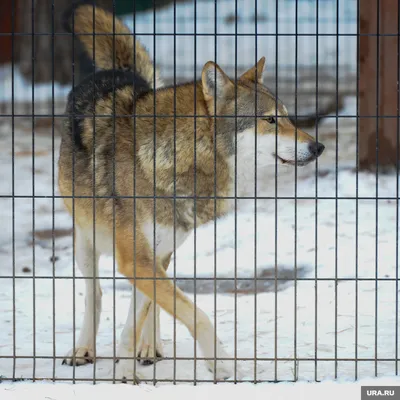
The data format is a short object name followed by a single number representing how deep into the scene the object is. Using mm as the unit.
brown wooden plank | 17891
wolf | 8258
